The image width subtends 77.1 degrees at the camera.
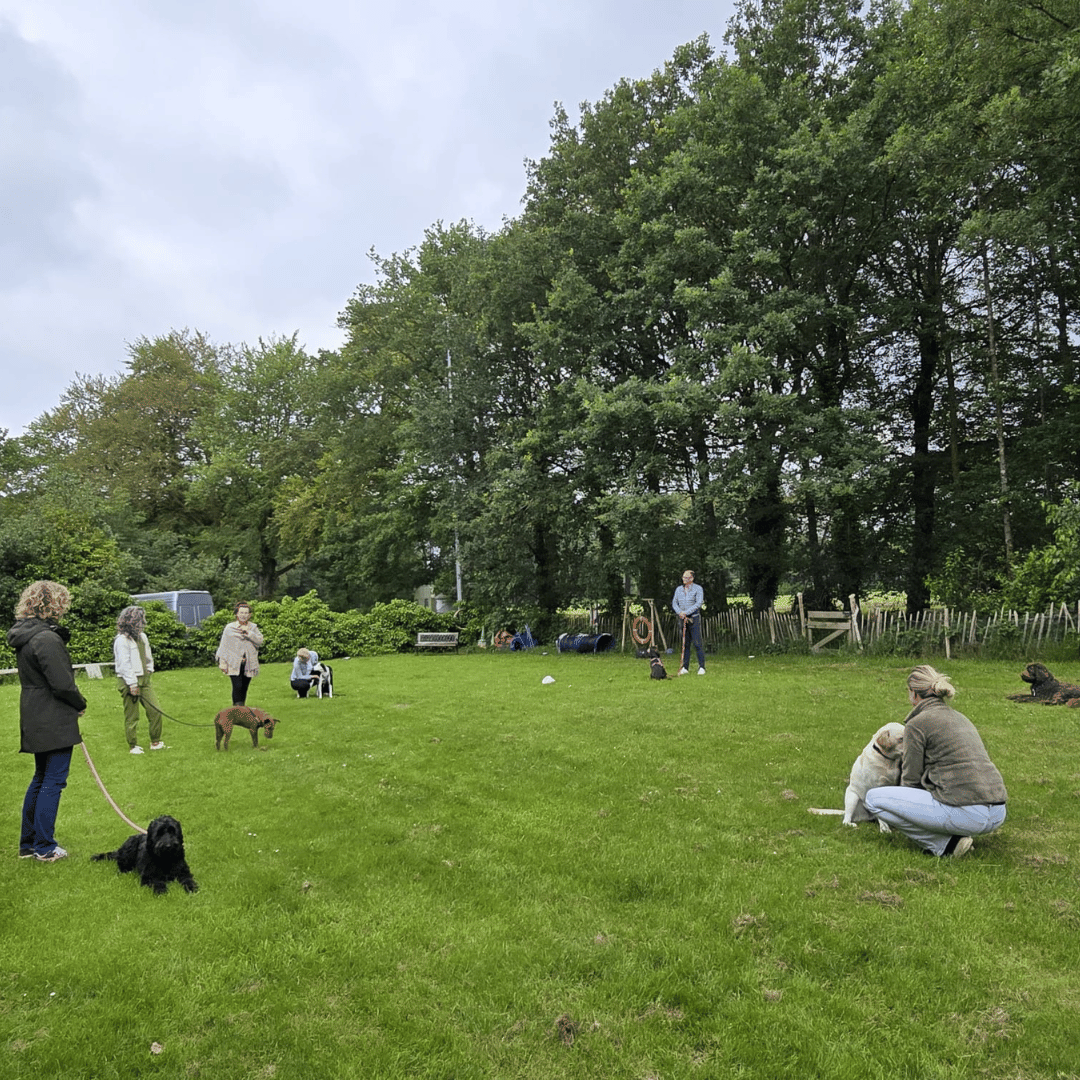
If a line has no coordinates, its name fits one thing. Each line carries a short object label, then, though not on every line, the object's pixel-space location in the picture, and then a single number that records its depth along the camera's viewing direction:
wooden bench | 22.78
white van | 23.22
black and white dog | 12.81
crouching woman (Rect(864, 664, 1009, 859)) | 4.52
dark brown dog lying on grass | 9.32
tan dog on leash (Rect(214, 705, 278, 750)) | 8.17
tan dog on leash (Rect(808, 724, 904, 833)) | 5.07
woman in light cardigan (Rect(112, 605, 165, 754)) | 8.05
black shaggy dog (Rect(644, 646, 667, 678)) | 13.36
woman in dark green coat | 4.89
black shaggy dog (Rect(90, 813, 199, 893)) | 4.45
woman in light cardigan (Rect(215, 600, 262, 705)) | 9.89
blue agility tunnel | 20.84
